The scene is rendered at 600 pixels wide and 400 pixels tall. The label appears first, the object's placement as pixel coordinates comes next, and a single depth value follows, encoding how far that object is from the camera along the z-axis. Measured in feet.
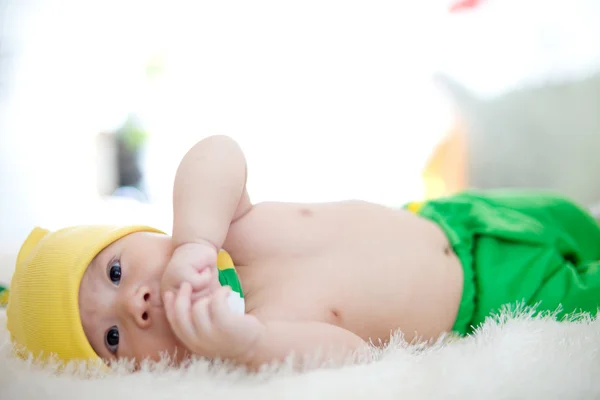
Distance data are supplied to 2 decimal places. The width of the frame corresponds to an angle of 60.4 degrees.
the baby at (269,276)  2.39
